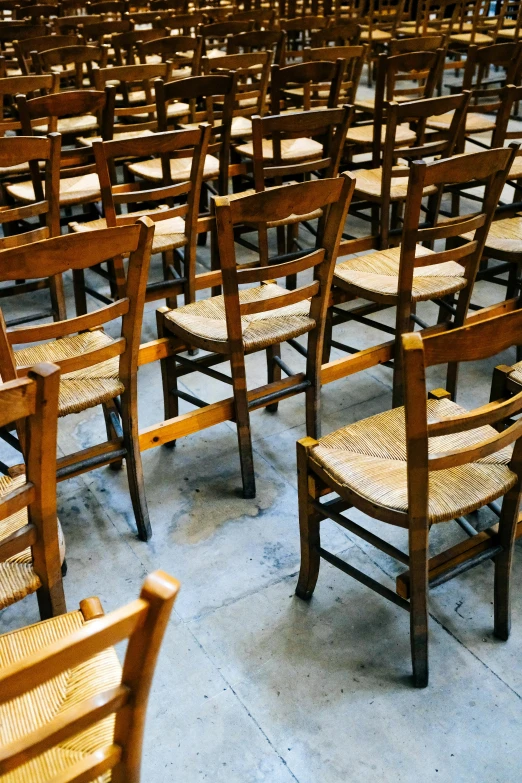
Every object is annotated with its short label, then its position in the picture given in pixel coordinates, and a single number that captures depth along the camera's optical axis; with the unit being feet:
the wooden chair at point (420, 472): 4.83
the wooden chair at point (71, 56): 13.73
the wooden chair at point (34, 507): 3.77
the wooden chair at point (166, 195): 8.46
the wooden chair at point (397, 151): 9.78
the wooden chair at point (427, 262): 7.54
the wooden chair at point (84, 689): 2.77
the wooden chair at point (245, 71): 12.87
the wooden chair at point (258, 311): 6.85
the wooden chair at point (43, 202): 8.30
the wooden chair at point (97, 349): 5.74
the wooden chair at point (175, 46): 14.48
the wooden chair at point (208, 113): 10.68
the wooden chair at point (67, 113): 10.47
